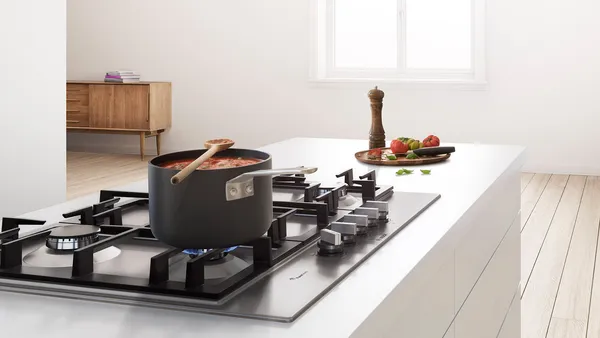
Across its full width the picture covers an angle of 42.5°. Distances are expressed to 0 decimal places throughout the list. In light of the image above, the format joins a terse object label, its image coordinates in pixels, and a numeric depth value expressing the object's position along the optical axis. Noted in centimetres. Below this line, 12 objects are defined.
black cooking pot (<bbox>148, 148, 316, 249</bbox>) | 90
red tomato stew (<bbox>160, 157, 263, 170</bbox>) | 99
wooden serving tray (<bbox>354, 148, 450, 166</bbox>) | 202
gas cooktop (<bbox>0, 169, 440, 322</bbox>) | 84
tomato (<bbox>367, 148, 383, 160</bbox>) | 208
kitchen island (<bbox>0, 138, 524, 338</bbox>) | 78
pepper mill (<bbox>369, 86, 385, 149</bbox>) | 221
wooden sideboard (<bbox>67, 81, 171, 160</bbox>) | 706
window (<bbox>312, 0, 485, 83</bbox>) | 674
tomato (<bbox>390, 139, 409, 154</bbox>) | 213
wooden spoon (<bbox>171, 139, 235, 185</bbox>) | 88
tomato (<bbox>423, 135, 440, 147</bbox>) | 230
